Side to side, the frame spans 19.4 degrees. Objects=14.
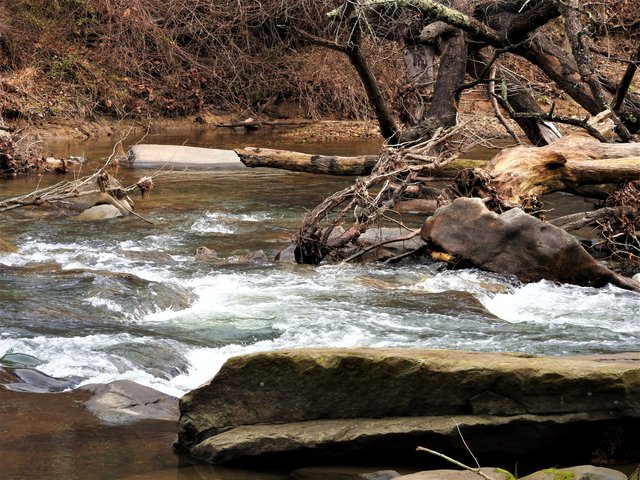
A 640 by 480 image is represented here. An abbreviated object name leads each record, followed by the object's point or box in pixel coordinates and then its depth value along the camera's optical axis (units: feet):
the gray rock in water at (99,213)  70.22
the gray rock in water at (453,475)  21.83
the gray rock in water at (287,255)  56.38
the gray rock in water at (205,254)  56.62
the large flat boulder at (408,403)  25.04
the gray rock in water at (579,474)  21.59
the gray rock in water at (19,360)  34.42
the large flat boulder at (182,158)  96.53
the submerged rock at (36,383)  31.91
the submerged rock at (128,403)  29.62
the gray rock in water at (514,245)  49.46
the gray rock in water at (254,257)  55.71
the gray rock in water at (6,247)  56.86
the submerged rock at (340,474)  24.54
